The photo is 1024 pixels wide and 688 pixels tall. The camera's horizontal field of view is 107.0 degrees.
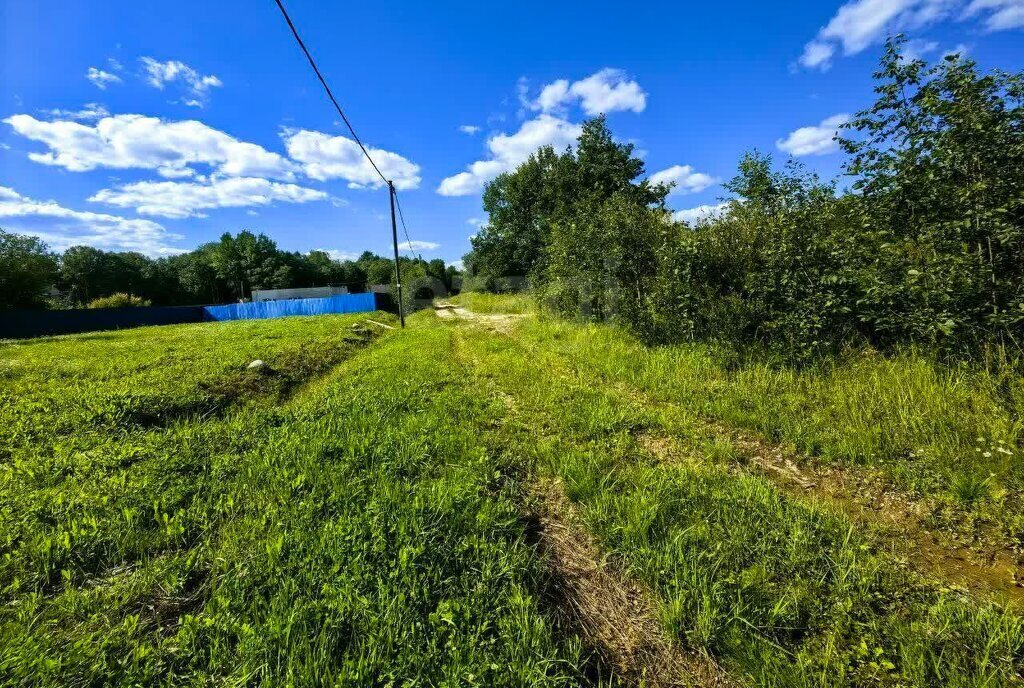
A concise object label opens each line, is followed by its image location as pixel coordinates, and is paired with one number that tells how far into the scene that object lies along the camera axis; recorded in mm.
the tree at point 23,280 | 33688
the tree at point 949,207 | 4145
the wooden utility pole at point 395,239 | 18109
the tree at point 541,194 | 26047
